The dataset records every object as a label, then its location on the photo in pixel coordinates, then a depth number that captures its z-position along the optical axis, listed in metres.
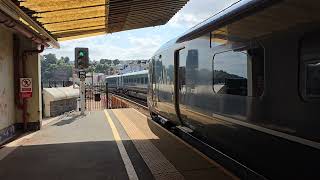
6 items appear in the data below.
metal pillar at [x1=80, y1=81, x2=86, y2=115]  13.36
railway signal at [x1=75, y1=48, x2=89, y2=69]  13.60
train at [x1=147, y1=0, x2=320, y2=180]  2.91
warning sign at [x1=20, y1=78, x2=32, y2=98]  8.49
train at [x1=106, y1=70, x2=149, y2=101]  21.86
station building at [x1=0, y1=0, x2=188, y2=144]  7.15
